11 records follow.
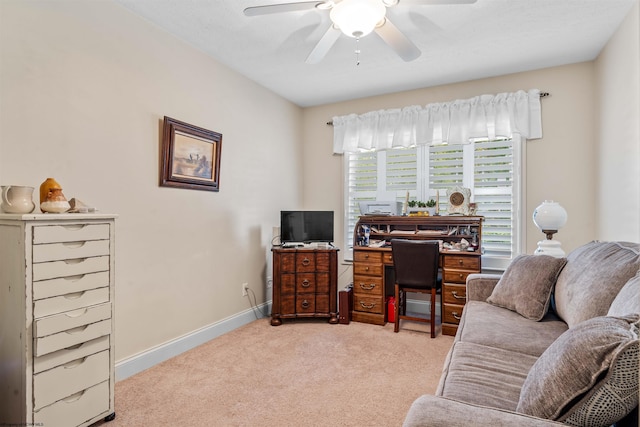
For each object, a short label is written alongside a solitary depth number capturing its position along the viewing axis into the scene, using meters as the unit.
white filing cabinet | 1.59
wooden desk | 3.24
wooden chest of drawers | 3.52
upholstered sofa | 0.86
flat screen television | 3.67
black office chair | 3.15
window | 3.47
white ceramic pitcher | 1.68
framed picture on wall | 2.64
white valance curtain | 3.33
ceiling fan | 1.76
